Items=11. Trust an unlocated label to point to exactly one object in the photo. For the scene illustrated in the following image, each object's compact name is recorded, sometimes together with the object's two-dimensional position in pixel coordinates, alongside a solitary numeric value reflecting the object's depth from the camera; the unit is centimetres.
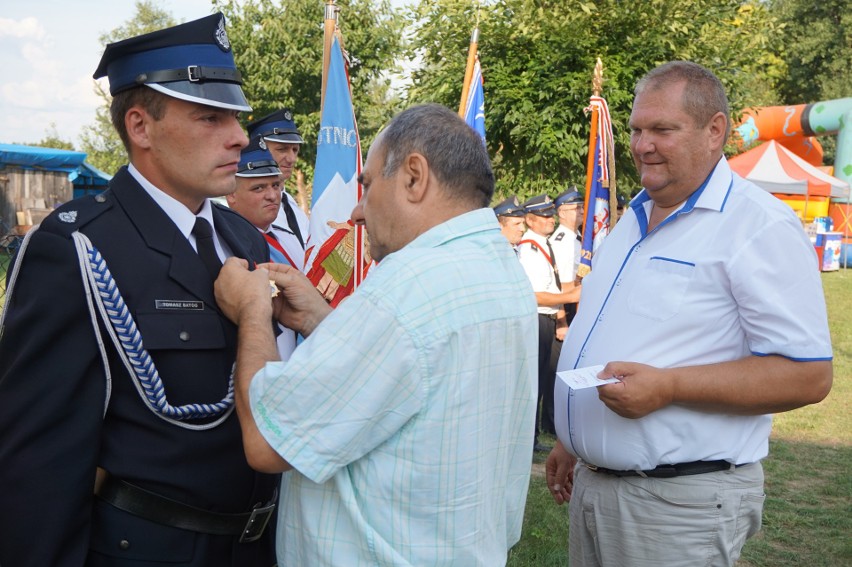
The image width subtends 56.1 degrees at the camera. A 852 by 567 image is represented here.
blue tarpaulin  1734
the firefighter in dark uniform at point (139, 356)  169
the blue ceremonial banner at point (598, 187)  720
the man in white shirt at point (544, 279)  737
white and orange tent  2222
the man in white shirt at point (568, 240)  767
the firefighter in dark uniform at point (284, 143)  529
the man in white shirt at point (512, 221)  794
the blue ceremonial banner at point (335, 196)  482
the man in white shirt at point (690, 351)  236
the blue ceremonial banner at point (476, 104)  666
